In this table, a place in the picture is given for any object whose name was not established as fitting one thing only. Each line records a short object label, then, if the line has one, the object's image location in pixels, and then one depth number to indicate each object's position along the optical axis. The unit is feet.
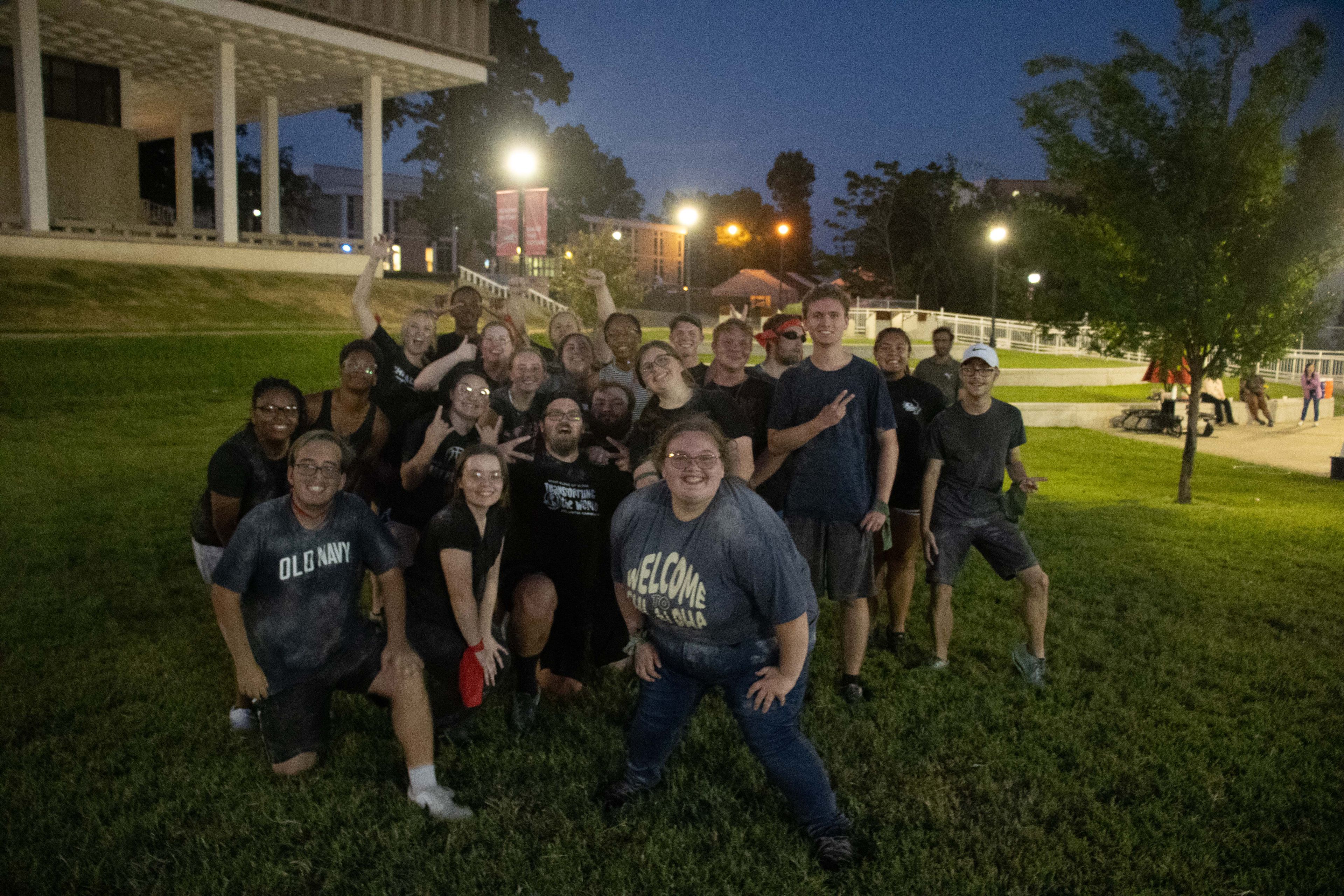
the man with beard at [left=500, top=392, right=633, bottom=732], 14.79
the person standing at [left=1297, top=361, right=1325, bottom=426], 64.03
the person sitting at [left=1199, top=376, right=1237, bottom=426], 63.98
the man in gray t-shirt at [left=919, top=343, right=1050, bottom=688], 16.15
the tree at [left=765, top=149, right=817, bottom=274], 261.44
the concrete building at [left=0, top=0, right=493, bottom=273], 80.69
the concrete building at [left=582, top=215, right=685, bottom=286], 219.63
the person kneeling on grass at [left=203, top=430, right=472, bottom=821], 11.73
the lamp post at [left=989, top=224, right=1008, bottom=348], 74.59
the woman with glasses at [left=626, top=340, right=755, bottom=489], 14.12
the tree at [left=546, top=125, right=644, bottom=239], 175.11
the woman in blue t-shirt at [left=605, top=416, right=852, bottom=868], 10.34
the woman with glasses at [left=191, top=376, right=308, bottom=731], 13.69
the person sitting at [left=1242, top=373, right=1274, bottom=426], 63.57
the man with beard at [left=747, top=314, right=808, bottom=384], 18.83
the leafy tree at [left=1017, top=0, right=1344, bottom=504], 31.94
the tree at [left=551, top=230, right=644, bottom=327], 103.35
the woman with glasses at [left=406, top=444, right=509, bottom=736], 13.14
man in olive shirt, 26.30
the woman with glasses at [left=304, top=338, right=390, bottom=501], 16.03
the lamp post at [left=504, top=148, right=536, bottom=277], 54.49
